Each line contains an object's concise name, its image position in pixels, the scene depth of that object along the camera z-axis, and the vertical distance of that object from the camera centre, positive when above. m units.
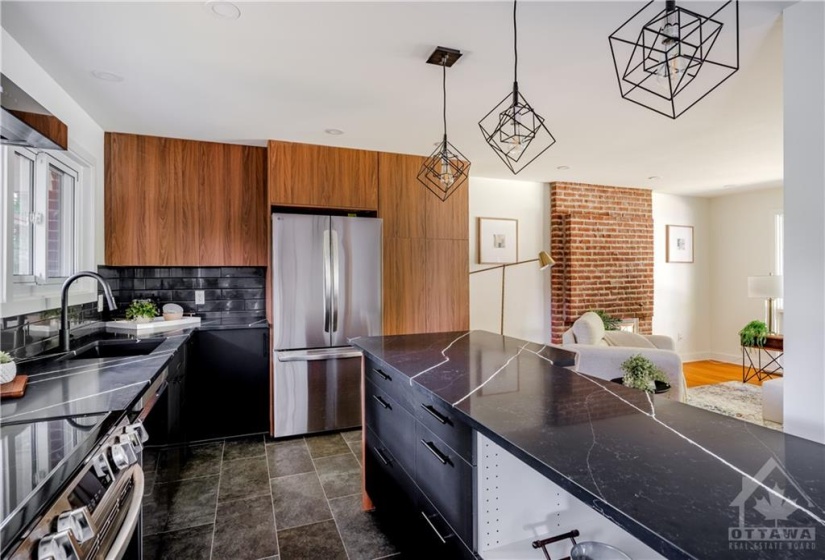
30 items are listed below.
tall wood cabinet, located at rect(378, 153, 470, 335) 3.95 +0.26
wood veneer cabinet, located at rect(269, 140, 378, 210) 3.62 +0.89
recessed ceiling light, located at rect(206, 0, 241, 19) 1.82 +1.15
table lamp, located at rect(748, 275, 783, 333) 4.92 -0.08
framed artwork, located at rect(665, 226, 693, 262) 6.25 +0.53
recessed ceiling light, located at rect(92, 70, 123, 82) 2.43 +1.15
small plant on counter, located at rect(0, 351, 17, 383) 1.49 -0.30
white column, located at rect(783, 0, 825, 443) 1.72 +0.24
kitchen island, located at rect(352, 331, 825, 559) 0.69 -0.37
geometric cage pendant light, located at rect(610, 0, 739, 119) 1.13 +1.18
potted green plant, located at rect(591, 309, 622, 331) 5.06 -0.48
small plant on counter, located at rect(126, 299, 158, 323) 3.30 -0.24
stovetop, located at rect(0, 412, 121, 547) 0.77 -0.39
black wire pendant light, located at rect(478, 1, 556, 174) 1.63 +1.16
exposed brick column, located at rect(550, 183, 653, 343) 5.40 +0.36
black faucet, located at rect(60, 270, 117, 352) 2.05 -0.10
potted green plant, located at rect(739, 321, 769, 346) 5.02 -0.62
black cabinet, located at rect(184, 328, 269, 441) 3.39 -0.81
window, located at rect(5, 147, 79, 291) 2.30 +0.38
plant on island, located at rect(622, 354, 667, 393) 2.98 -0.64
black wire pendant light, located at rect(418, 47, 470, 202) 2.19 +0.67
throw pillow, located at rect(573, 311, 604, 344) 4.01 -0.46
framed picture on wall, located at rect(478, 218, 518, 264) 5.19 +0.48
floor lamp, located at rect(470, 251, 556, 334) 4.72 +0.22
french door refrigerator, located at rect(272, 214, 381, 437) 3.46 -0.26
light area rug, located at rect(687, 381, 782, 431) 4.02 -1.21
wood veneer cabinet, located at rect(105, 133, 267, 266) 3.46 +0.64
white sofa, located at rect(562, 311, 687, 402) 3.48 -0.61
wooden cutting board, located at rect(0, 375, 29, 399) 1.46 -0.36
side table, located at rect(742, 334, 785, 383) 5.30 -1.07
